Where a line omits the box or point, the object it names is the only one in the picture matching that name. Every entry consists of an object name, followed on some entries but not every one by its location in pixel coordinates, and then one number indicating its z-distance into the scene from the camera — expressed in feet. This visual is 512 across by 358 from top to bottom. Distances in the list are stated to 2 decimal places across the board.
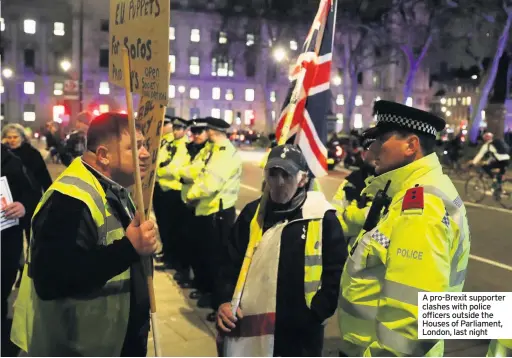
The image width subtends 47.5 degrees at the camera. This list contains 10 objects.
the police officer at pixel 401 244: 7.08
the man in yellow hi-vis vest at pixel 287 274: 9.96
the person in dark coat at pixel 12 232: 16.39
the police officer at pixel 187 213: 23.85
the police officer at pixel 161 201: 27.40
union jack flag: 11.06
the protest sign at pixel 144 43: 8.02
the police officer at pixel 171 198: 26.12
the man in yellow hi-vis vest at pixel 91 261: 8.22
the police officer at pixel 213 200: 21.09
